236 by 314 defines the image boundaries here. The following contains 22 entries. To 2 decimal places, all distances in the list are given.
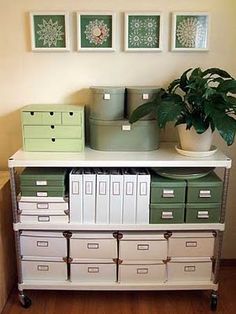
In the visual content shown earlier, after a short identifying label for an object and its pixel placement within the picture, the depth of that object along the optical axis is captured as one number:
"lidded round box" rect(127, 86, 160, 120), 1.93
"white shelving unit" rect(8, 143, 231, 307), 1.82
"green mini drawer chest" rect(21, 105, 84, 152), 1.94
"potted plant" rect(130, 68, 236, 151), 1.70
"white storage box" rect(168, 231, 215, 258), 1.97
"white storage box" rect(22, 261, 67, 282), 2.01
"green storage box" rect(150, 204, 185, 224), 1.92
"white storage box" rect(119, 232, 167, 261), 1.96
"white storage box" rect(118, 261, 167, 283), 1.99
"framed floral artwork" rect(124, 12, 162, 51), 2.04
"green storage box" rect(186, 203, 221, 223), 1.92
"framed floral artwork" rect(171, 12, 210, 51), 2.04
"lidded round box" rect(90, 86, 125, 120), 1.95
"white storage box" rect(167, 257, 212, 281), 2.01
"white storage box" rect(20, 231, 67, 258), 1.97
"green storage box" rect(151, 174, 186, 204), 1.90
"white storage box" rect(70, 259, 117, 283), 2.00
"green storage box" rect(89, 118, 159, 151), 1.96
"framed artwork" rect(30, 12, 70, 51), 2.03
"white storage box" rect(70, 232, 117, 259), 1.96
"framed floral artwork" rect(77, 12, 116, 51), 2.03
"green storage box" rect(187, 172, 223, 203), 1.90
